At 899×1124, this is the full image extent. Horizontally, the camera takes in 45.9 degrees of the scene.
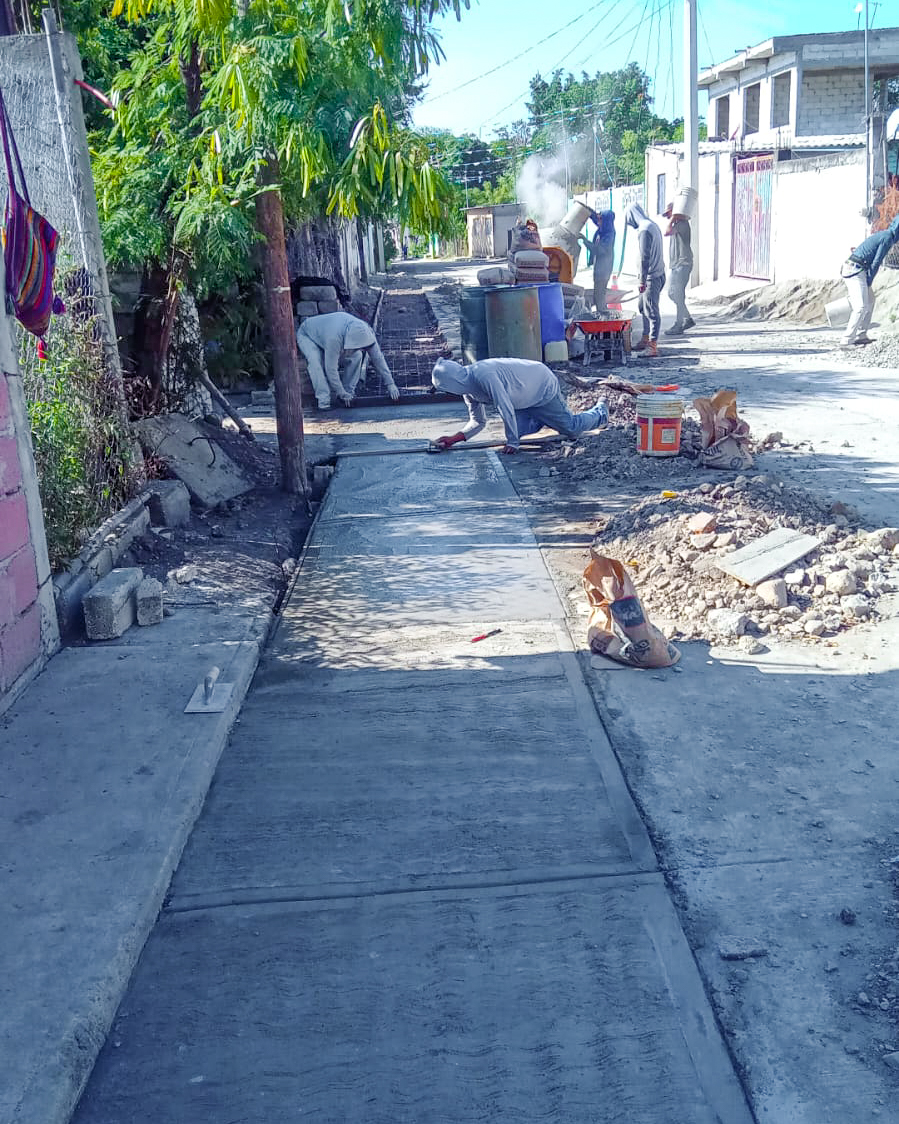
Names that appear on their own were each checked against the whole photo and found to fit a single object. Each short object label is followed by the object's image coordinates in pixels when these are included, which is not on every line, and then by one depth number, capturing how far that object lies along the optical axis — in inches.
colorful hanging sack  190.9
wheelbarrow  532.7
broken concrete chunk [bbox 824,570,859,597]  212.5
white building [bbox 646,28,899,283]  744.3
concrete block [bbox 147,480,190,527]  284.4
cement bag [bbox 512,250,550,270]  542.9
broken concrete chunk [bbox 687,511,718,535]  244.1
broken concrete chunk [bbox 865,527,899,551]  236.5
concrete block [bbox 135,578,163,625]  215.8
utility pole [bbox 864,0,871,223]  674.8
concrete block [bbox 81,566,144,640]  206.1
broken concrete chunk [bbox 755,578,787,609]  210.5
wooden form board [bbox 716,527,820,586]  219.0
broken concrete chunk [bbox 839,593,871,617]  206.4
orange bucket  322.7
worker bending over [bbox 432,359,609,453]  358.3
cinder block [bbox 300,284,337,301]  539.8
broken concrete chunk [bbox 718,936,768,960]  116.0
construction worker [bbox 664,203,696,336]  650.2
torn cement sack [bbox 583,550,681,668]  190.7
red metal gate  876.6
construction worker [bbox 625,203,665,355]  590.6
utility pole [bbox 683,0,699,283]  789.2
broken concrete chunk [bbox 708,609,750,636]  203.2
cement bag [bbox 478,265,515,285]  593.6
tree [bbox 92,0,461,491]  243.0
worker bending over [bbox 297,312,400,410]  460.8
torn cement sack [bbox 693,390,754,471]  314.7
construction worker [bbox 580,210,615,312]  665.6
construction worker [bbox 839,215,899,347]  534.3
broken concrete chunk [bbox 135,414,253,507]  311.2
